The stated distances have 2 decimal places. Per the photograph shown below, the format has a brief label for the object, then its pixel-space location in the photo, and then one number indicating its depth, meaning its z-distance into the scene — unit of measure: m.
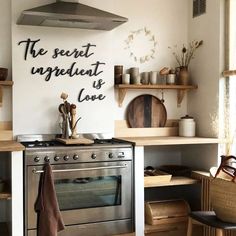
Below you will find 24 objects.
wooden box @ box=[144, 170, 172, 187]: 3.36
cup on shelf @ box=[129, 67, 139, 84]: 3.69
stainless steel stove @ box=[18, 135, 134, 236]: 2.94
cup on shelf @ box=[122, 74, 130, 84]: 3.65
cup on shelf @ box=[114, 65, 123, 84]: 3.69
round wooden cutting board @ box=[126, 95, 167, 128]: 3.82
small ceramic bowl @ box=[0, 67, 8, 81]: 3.26
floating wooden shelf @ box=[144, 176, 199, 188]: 3.40
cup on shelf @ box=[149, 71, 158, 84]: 3.76
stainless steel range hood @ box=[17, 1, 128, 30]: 3.01
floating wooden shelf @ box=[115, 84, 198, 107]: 3.61
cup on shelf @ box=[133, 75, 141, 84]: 3.68
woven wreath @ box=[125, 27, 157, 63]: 3.80
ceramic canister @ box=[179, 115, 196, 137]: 3.80
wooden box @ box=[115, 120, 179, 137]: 3.79
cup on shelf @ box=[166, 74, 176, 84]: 3.82
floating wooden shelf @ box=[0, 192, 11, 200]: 2.89
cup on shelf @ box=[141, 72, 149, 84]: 3.79
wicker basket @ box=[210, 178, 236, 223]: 2.38
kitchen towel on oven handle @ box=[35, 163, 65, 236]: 1.95
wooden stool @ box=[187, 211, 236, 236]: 2.36
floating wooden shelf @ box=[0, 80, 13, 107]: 3.23
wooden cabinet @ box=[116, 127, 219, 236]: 3.29
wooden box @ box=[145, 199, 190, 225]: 3.41
